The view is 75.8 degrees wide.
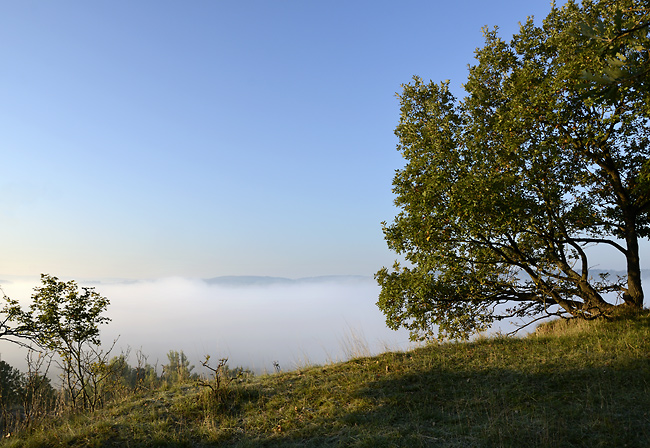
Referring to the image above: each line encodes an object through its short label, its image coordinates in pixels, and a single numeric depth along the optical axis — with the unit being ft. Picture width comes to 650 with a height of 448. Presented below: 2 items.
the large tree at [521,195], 43.06
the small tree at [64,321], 48.58
